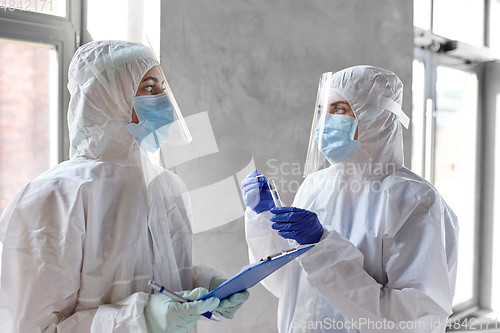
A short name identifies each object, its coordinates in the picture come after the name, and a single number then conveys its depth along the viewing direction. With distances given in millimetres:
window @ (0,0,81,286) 1637
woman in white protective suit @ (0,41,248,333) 944
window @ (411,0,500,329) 3043
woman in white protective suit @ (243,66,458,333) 1203
